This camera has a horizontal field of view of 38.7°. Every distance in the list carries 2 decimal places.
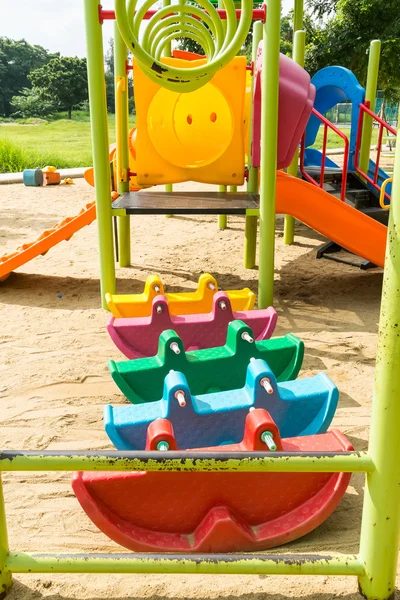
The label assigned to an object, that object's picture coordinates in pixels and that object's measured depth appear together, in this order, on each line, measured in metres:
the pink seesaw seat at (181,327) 3.13
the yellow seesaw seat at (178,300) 3.48
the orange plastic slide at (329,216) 4.18
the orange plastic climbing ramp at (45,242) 4.66
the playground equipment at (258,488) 1.43
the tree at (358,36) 17.89
